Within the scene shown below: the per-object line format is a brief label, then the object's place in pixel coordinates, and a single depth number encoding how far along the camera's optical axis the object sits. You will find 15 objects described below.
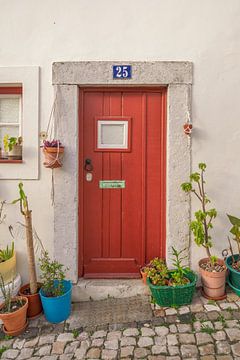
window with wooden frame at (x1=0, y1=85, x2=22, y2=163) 3.18
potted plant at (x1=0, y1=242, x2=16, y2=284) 2.83
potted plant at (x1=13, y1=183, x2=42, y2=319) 2.77
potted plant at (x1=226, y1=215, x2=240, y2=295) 2.89
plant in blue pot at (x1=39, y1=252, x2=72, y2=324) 2.65
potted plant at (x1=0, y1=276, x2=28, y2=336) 2.51
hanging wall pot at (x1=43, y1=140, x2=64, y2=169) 2.82
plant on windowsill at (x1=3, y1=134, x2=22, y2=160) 3.08
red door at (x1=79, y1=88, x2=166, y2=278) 3.12
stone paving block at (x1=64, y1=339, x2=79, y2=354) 2.31
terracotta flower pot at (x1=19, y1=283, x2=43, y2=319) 2.76
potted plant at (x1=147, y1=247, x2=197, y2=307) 2.75
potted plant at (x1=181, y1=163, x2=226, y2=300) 2.81
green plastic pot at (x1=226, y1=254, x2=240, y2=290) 2.87
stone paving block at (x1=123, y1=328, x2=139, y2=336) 2.48
